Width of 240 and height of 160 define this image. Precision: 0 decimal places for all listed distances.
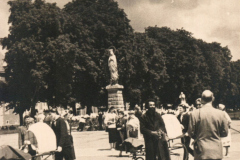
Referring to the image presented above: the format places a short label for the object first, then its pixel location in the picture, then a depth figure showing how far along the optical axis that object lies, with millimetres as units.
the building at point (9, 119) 69588
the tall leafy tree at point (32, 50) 35188
